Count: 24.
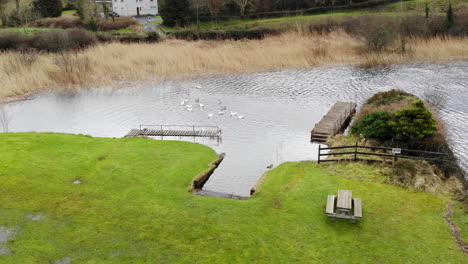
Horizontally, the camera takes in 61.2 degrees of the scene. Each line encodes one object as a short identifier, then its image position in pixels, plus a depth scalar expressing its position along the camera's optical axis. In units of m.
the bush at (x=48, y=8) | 111.81
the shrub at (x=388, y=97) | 44.38
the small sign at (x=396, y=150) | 30.39
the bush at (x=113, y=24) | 101.00
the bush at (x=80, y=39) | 78.46
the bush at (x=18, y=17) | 102.66
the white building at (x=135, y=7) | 123.00
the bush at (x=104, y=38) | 85.33
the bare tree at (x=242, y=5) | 108.50
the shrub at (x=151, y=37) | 86.03
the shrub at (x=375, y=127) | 37.19
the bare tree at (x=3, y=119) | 46.04
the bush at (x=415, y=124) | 34.53
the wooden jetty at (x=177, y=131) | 42.72
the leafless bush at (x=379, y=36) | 72.76
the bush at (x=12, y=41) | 78.31
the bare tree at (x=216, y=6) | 109.94
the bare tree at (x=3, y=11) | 104.31
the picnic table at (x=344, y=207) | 24.57
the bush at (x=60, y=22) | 102.08
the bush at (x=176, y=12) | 100.62
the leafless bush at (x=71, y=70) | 63.84
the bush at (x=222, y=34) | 89.00
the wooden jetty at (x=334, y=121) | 40.50
